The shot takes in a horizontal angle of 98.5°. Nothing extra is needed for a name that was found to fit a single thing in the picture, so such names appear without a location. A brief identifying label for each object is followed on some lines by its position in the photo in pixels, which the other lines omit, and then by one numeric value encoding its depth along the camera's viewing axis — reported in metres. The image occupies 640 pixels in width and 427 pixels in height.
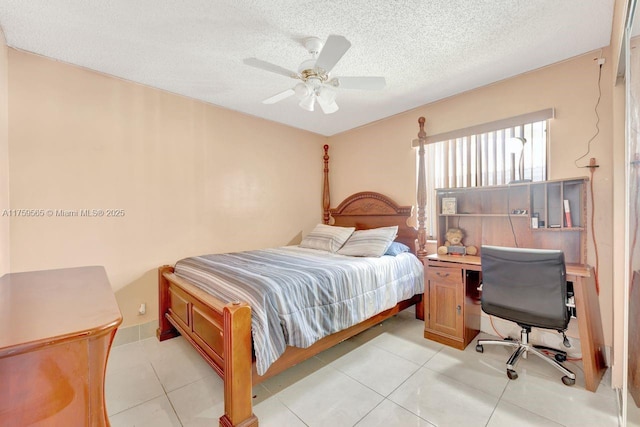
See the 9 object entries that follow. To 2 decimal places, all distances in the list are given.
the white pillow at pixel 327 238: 3.45
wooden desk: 1.89
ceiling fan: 1.77
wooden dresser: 0.73
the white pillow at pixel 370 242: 3.01
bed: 1.54
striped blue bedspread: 1.72
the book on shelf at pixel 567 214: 2.26
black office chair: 1.89
